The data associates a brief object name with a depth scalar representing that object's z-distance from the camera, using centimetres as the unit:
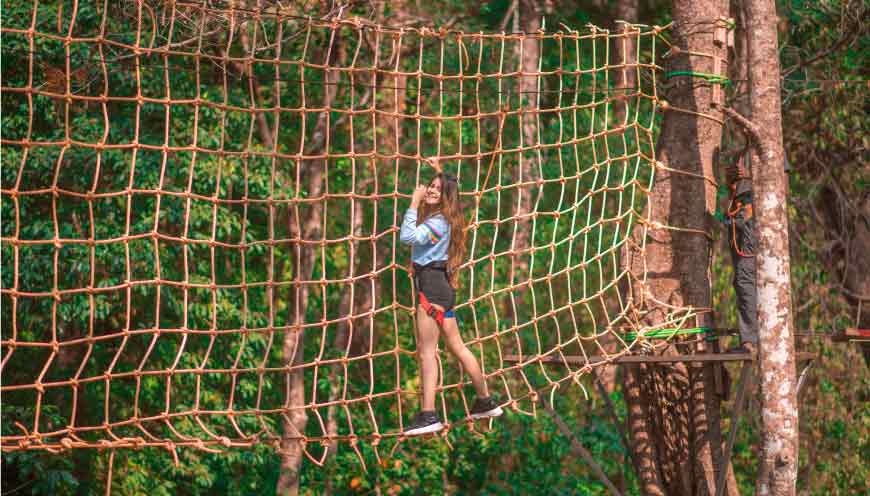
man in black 984
